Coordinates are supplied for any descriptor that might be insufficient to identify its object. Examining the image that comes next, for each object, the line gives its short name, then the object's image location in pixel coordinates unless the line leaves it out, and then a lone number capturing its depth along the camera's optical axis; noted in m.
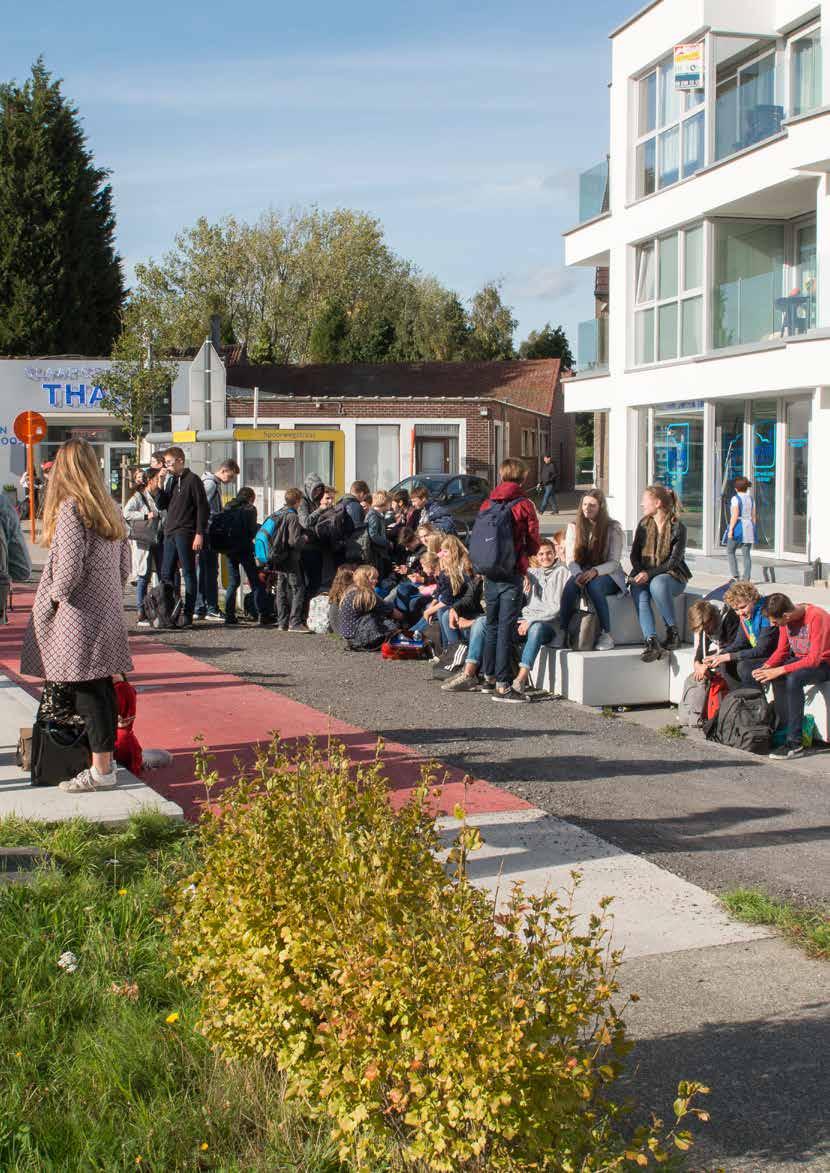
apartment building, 20.72
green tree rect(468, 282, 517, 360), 81.19
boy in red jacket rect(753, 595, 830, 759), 9.97
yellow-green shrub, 2.99
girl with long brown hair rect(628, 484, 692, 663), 12.02
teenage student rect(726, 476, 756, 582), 19.11
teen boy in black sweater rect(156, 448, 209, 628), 15.08
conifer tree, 54.09
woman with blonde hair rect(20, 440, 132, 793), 6.76
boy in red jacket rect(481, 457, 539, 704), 11.62
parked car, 33.88
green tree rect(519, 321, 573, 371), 82.56
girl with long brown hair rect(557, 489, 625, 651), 12.06
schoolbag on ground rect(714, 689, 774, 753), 9.88
